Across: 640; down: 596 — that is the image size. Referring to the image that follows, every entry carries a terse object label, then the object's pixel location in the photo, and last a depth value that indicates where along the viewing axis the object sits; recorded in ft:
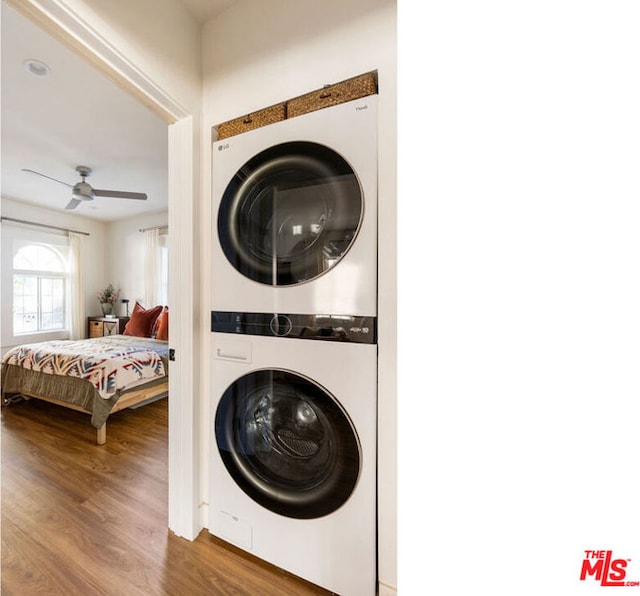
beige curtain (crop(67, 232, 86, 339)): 16.37
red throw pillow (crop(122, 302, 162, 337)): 13.46
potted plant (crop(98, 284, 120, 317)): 17.11
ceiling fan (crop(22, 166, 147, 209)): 10.11
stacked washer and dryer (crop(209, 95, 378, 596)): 3.25
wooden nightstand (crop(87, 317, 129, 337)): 15.62
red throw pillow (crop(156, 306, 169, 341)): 12.12
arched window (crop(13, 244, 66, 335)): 14.53
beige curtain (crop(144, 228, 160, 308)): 15.87
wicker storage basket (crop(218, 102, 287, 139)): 3.89
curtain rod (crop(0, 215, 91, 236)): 13.85
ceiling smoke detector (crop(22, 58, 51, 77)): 5.90
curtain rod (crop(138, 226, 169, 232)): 15.72
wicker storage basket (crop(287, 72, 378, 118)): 3.34
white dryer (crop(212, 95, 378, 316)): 3.26
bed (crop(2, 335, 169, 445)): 8.11
